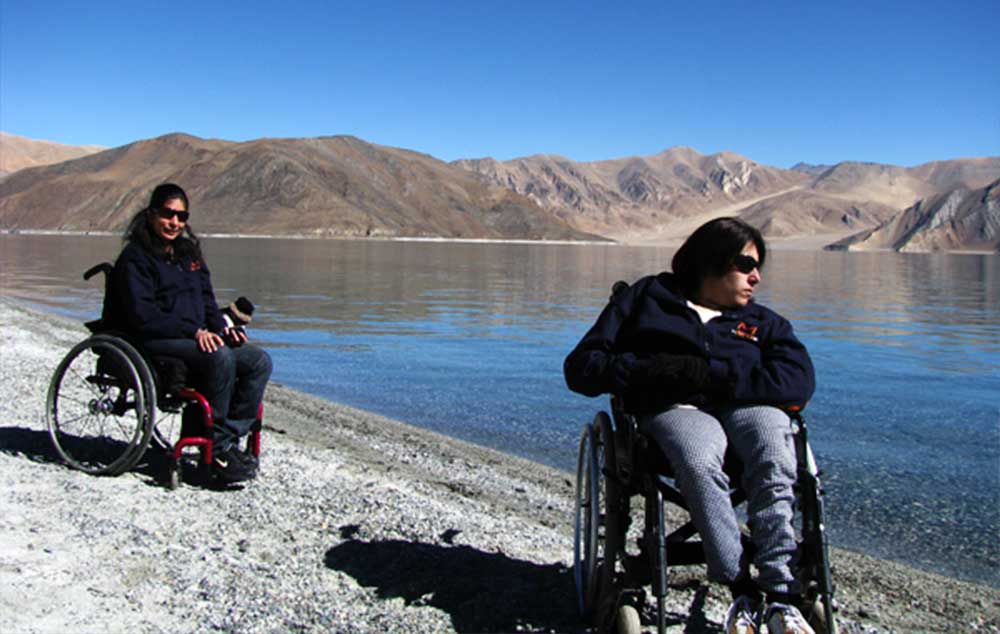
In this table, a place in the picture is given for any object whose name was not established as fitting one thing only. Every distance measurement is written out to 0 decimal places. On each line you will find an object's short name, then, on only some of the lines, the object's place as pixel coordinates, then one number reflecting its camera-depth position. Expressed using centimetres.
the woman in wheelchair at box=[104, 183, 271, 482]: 555
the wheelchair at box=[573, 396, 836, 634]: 325
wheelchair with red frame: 550
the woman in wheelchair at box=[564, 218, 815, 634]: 327
